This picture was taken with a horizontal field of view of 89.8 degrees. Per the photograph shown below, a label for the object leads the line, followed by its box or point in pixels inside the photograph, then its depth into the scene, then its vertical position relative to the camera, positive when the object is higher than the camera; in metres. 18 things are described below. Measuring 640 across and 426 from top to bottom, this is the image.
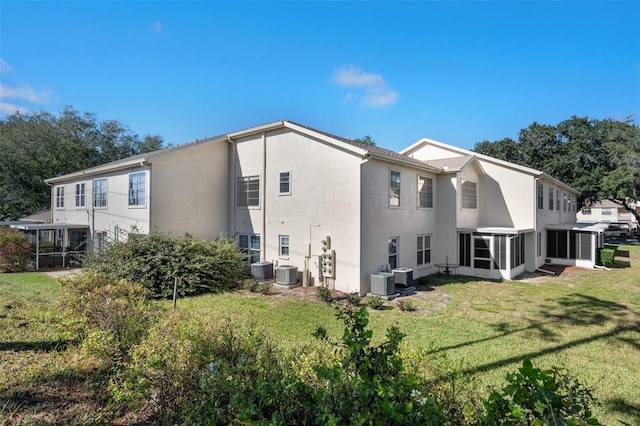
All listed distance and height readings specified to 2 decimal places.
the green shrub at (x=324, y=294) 11.00 -2.78
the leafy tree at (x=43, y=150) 27.16 +5.92
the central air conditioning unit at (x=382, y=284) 11.72 -2.52
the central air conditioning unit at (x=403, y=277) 12.87 -2.48
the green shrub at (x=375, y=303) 10.24 -2.82
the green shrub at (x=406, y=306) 10.06 -2.90
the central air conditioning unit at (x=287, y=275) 13.11 -2.45
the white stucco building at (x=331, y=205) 12.70 +0.50
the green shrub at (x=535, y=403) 1.97 -1.22
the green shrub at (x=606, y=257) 19.33 -2.48
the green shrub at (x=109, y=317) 4.78 -1.73
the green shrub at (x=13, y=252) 15.33 -1.78
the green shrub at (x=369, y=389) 2.33 -1.37
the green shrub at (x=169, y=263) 11.62 -1.81
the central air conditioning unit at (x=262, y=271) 13.88 -2.42
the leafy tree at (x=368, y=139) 49.75 +11.90
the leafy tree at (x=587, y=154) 29.80 +6.49
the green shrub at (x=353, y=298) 9.58 -2.68
